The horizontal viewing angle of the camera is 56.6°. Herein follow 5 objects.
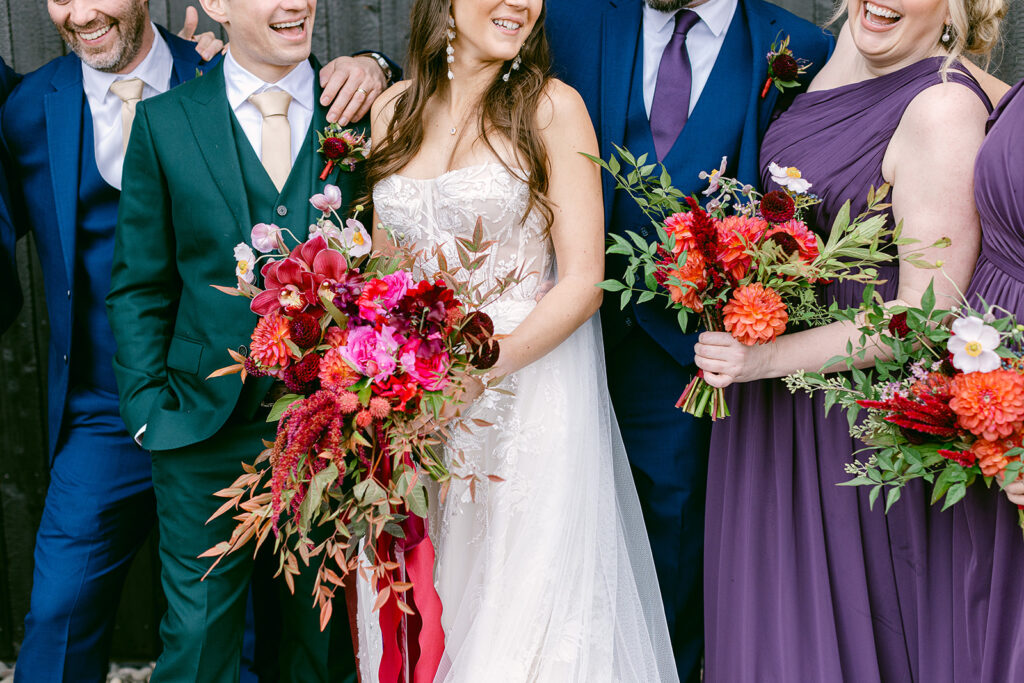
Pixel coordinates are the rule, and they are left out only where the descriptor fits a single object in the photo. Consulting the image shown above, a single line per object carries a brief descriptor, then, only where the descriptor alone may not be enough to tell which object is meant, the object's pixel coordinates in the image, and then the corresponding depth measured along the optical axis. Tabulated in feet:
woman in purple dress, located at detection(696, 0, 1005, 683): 7.51
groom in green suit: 8.36
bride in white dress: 7.65
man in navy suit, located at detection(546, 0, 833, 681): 8.70
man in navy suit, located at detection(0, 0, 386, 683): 9.44
